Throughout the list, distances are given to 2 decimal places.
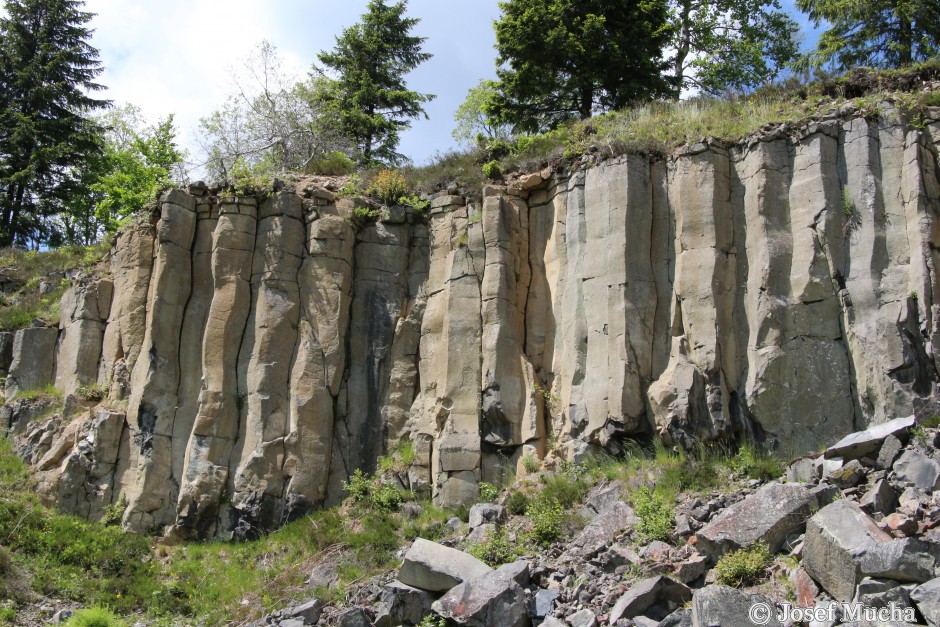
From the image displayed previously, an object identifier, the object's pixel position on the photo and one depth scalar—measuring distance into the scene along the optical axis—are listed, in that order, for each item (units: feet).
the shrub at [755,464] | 48.70
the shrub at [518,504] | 52.37
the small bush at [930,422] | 44.96
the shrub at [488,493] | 55.72
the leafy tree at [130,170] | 94.73
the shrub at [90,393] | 65.57
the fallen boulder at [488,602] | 42.16
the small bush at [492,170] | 66.03
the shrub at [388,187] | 67.77
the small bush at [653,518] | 44.24
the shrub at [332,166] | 71.61
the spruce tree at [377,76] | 93.12
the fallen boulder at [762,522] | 41.22
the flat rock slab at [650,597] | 39.75
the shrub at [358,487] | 58.95
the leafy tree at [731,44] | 89.76
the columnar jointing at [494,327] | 52.21
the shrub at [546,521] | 48.55
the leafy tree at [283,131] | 83.56
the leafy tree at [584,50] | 79.00
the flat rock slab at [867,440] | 44.16
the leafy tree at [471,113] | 100.93
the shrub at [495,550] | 47.83
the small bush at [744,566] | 39.99
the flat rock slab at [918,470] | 40.83
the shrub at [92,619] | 48.62
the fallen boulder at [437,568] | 45.39
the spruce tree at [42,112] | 97.30
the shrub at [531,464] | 55.98
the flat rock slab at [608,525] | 45.96
